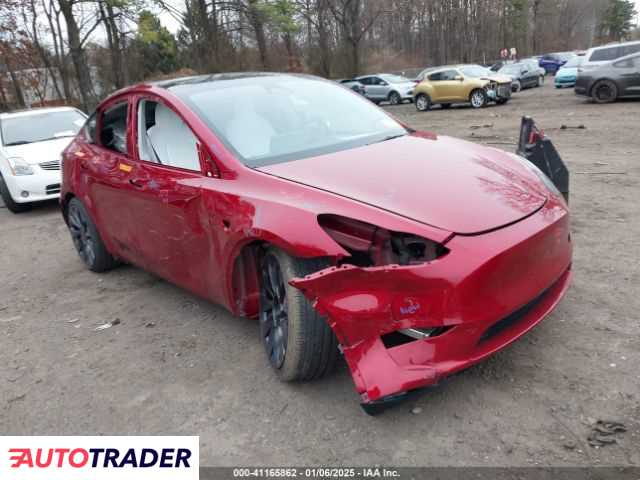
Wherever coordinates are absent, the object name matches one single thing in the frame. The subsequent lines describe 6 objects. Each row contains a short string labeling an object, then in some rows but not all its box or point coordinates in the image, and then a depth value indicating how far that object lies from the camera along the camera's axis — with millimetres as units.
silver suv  25234
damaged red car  2350
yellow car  19344
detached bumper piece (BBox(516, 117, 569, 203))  4777
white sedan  8250
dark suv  15406
